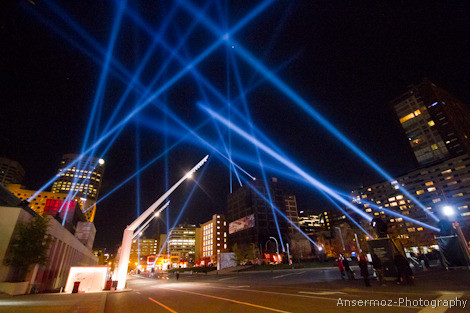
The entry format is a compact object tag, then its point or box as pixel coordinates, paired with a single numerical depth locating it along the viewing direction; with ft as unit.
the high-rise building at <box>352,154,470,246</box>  363.76
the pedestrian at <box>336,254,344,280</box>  59.72
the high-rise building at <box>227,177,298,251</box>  409.69
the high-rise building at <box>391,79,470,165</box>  404.36
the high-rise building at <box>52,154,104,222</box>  561.84
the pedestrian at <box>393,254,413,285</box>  41.09
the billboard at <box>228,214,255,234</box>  413.92
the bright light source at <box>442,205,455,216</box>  83.70
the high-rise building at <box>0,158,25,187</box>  591.37
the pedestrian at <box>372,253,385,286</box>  44.32
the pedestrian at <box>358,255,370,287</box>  42.99
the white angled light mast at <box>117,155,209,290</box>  69.92
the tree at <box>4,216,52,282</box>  64.64
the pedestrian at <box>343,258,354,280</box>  56.57
